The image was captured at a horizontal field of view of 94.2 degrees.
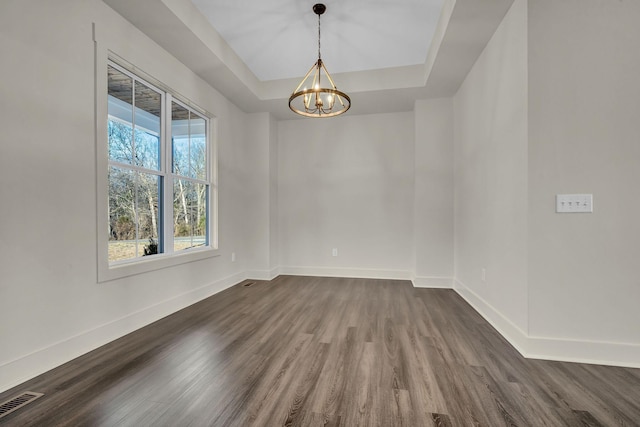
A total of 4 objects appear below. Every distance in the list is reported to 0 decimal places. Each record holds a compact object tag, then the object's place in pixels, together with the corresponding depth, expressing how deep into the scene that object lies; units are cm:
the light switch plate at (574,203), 209
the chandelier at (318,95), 281
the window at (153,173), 265
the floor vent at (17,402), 158
